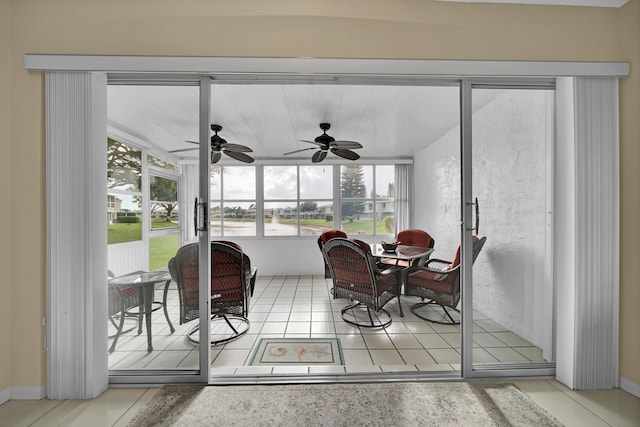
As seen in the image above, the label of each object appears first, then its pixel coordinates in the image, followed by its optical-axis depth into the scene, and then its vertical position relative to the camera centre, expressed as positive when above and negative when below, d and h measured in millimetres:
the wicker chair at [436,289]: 2750 -841
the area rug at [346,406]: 1517 -1191
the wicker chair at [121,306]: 1884 -679
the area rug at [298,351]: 2209 -1238
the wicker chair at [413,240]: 3977 -439
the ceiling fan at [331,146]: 3523 +896
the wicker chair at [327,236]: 3784 -357
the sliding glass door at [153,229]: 1887 -128
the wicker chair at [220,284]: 1958 -631
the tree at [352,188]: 5742 +523
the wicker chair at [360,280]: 2748 -734
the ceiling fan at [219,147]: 3352 +860
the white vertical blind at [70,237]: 1717 -158
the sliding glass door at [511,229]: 2006 -135
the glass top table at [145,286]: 1955 -546
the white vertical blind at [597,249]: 1810 -253
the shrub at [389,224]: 5758 -258
